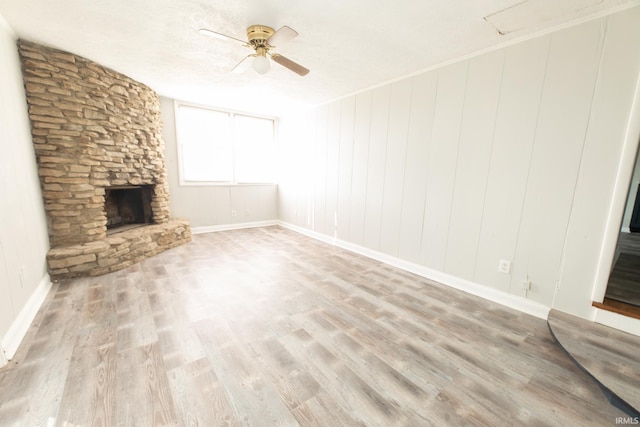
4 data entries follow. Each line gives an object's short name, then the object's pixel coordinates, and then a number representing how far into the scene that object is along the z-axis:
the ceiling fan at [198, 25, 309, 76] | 1.85
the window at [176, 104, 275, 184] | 4.60
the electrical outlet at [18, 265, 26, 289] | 1.94
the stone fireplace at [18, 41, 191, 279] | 2.54
